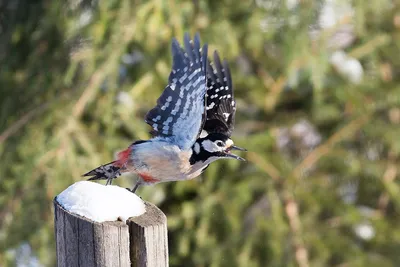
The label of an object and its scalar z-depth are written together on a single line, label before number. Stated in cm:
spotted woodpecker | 711
